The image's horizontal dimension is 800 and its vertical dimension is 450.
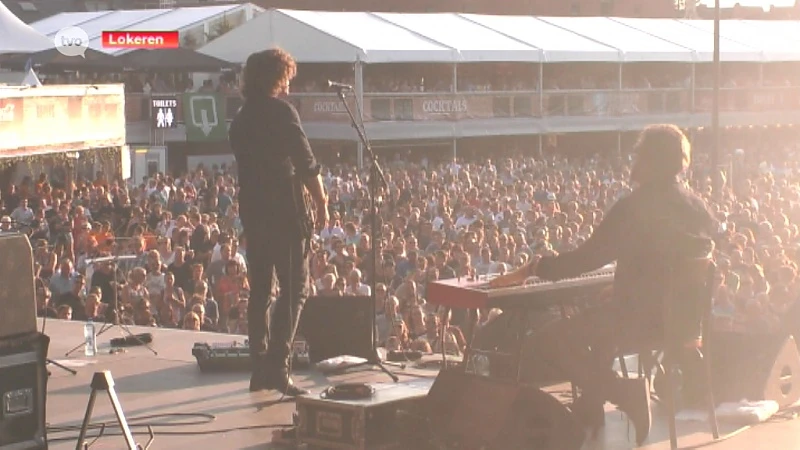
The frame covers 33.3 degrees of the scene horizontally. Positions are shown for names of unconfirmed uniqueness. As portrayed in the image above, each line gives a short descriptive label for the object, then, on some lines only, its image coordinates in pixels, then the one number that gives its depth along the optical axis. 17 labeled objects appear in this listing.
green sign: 29.64
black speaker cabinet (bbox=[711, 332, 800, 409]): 6.54
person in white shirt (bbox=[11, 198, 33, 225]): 17.09
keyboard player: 5.80
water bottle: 8.45
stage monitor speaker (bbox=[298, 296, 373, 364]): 7.45
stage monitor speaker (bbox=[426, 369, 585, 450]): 5.62
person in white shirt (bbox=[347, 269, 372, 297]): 12.30
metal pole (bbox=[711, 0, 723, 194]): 20.05
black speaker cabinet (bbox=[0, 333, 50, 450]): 5.00
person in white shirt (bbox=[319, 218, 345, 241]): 16.33
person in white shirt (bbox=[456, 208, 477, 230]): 17.48
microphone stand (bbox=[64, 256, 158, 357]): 8.65
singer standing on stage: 6.61
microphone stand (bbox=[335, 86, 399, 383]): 7.38
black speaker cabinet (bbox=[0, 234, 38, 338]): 5.04
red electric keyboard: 5.77
